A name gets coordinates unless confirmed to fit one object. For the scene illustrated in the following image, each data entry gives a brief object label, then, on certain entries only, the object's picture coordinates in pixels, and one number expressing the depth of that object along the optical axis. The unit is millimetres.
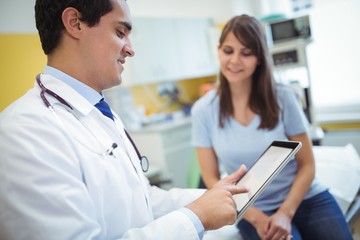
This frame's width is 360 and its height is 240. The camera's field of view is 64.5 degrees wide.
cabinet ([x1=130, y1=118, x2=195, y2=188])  2717
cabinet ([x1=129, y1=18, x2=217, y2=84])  2779
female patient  1168
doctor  518
